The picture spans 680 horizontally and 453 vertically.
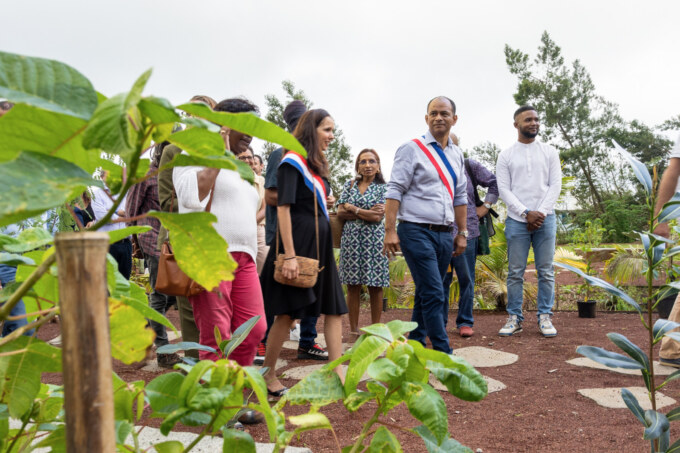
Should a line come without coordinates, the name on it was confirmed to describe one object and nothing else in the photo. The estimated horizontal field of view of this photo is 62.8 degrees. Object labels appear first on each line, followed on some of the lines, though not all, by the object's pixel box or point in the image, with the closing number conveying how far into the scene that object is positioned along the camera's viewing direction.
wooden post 0.46
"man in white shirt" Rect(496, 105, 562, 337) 5.37
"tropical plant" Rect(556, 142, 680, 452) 1.25
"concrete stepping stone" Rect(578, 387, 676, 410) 3.10
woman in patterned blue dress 5.34
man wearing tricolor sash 3.96
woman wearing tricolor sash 3.25
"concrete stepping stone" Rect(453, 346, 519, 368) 4.28
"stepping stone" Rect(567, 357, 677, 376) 3.66
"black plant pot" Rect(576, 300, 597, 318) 6.58
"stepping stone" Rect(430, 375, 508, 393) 3.50
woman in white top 2.73
